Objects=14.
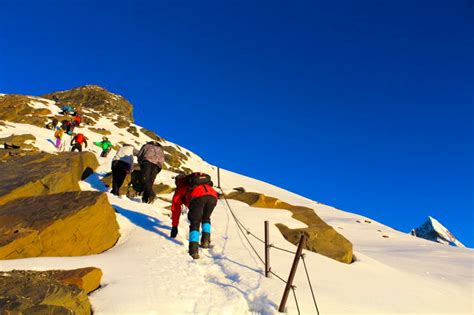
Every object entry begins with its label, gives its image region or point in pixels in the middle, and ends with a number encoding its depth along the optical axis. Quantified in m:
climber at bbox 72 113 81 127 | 36.47
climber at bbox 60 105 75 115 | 50.25
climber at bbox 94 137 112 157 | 22.42
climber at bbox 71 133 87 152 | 22.44
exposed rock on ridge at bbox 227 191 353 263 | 10.77
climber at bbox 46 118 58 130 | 36.88
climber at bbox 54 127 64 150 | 25.36
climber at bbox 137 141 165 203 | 12.20
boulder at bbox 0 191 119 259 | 6.73
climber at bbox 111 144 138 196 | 13.62
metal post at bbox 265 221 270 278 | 6.72
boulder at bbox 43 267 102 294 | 5.20
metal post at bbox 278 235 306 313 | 5.21
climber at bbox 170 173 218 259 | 8.08
